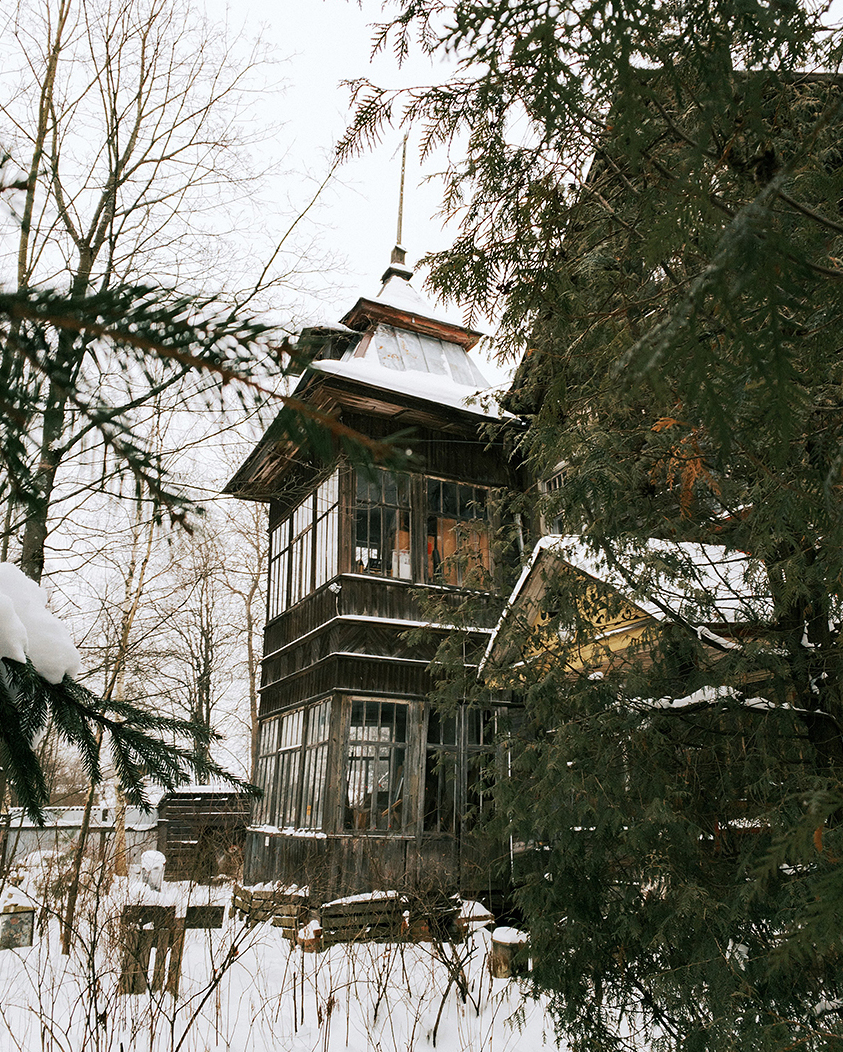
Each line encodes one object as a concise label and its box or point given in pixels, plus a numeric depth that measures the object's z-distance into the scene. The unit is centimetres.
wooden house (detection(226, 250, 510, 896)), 1006
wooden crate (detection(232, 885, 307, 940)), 913
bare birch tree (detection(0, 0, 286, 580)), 686
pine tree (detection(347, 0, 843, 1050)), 319
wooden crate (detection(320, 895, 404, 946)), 862
